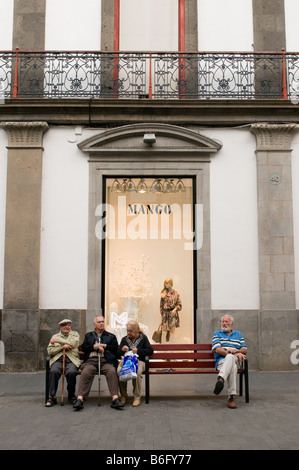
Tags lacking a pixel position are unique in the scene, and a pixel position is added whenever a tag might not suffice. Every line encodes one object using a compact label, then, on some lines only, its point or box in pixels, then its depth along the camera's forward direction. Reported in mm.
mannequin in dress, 11188
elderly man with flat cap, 7367
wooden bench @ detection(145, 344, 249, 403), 7555
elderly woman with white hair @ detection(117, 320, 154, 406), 7441
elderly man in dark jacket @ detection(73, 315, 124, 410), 7189
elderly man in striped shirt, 7172
